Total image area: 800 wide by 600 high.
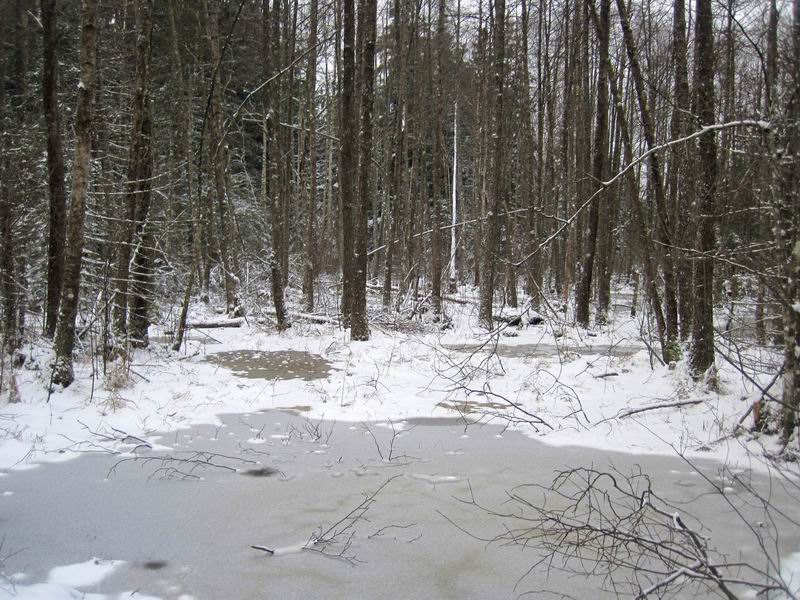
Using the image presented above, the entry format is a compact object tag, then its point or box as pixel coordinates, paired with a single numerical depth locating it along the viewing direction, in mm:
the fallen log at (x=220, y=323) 14185
